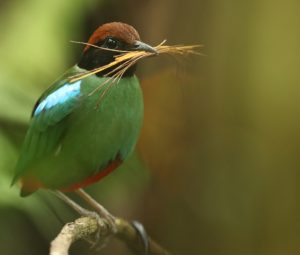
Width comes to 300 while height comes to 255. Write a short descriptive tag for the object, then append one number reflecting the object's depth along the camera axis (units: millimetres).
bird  4692
